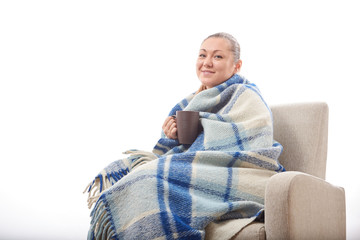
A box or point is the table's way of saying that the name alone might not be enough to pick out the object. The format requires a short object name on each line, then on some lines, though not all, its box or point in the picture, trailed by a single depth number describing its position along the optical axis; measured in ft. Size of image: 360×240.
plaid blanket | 3.86
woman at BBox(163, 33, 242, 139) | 5.95
